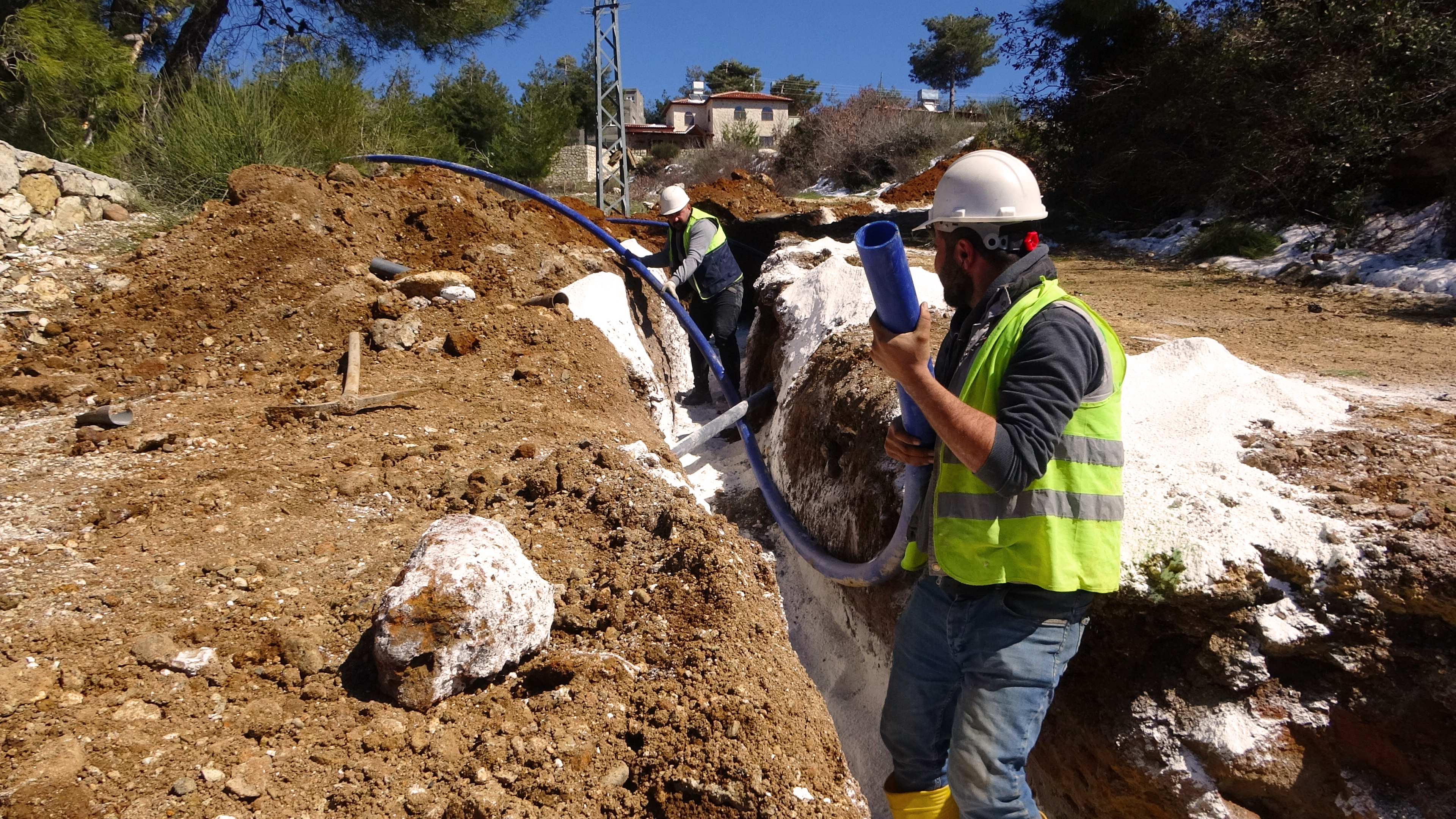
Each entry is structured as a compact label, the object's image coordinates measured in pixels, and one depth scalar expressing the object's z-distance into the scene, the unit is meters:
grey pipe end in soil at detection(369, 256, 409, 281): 5.86
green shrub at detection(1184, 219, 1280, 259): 8.16
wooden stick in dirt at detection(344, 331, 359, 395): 4.30
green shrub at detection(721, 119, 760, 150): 31.50
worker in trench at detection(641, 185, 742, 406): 6.34
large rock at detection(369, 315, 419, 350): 4.90
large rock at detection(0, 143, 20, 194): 6.21
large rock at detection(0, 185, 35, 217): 6.21
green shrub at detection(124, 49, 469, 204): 7.03
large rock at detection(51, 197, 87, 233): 6.39
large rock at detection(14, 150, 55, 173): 6.45
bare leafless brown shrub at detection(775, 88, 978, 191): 21.31
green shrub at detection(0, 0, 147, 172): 7.23
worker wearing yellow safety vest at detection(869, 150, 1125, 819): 1.69
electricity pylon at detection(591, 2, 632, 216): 12.79
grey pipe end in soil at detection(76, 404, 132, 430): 3.84
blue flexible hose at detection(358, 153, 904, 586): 2.95
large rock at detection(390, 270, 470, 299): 5.56
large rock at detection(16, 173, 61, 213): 6.36
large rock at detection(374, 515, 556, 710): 2.14
